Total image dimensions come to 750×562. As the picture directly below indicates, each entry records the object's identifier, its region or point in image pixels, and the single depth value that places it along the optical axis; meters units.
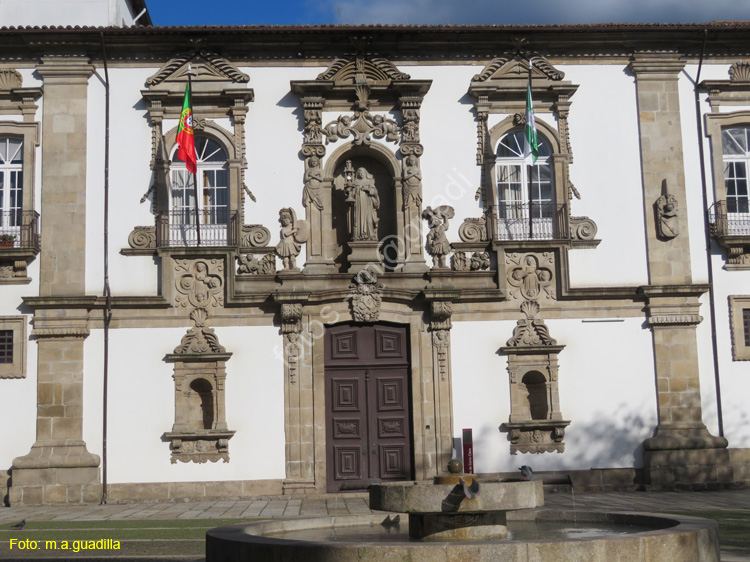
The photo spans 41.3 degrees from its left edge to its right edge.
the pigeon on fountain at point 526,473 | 9.73
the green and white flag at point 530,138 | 18.77
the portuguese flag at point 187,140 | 18.41
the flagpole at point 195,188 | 18.80
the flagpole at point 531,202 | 19.14
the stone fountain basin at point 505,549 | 7.98
